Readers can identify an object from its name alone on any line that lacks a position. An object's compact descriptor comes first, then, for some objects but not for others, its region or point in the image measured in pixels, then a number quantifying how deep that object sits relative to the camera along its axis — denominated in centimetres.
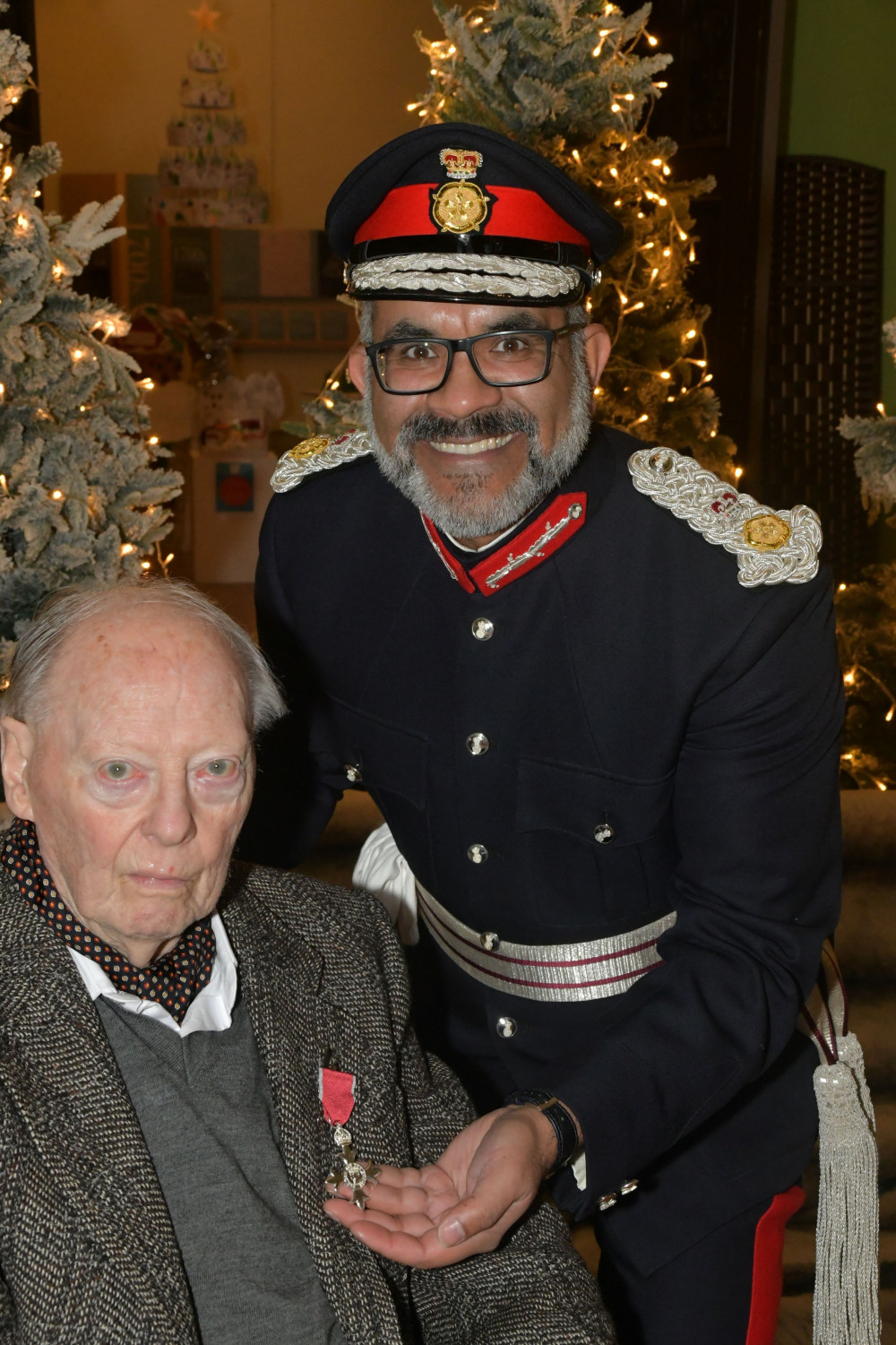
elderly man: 128
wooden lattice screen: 482
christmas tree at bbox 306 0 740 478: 327
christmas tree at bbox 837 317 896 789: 371
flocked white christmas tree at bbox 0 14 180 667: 291
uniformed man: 165
